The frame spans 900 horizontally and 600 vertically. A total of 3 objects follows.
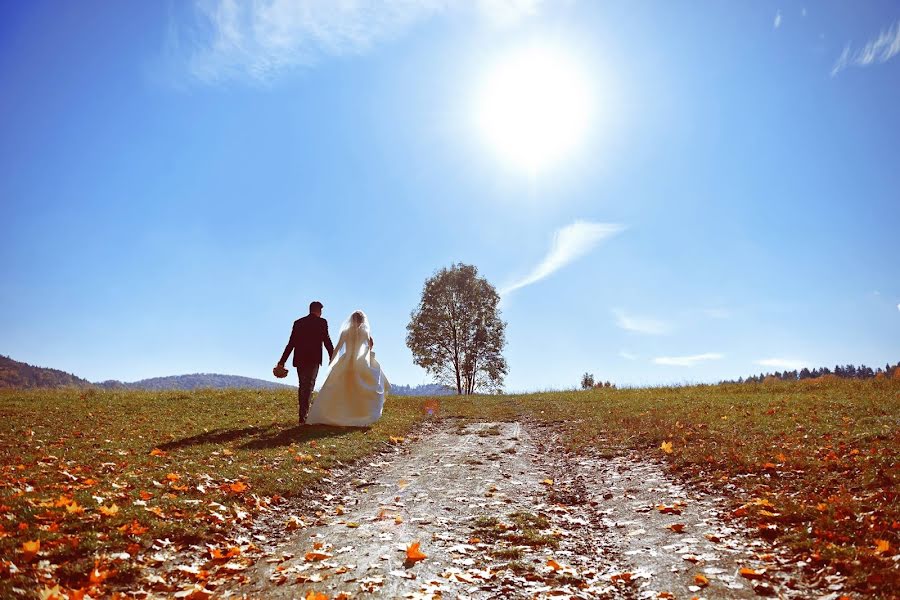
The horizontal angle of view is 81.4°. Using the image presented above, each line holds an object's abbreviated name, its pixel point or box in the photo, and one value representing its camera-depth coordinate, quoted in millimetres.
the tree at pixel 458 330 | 57500
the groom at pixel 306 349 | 17859
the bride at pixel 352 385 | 17906
